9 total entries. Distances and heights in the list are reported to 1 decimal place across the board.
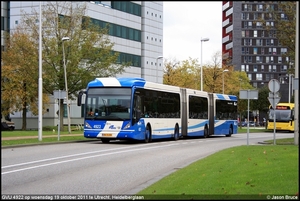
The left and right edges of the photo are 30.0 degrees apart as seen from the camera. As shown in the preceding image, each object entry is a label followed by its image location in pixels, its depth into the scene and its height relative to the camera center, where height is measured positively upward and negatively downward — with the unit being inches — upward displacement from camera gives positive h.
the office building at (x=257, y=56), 5728.3 +621.0
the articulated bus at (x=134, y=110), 1109.1 +11.8
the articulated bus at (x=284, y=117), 2399.1 -5.3
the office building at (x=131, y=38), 2566.4 +401.4
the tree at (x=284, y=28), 1165.1 +188.7
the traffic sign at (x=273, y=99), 1020.2 +30.7
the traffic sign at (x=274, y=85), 996.6 +54.8
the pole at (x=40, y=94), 1164.5 +44.4
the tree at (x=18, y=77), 1957.4 +136.2
